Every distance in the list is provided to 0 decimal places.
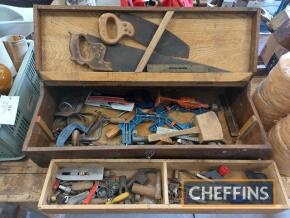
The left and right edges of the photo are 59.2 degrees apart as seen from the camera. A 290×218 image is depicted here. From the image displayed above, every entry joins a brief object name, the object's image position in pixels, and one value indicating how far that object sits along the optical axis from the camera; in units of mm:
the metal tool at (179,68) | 834
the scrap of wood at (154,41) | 813
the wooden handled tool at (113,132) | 894
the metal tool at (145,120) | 897
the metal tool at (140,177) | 796
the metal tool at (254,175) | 816
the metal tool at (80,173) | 787
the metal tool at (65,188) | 770
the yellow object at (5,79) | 797
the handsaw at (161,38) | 835
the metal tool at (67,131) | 826
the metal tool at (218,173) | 792
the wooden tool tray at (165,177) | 697
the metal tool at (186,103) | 977
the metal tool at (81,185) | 779
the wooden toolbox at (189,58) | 809
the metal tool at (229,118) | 926
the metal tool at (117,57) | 820
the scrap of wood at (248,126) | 823
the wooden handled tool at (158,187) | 764
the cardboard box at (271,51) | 1057
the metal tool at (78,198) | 748
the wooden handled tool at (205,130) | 856
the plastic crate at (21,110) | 805
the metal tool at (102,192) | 766
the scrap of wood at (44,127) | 799
